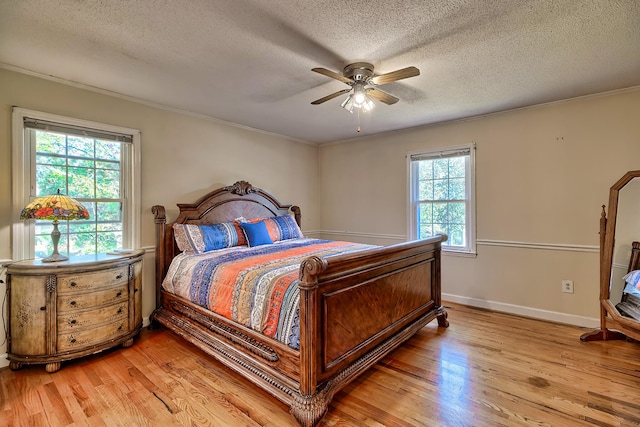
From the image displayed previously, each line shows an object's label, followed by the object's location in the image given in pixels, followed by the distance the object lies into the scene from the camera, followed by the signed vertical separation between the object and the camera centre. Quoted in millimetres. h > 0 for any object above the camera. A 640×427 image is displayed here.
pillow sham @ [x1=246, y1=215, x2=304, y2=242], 3766 -221
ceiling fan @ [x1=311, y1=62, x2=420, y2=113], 2289 +970
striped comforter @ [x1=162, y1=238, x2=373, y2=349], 1914 -555
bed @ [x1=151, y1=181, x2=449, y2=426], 1749 -749
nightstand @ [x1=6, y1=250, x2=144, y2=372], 2248 -771
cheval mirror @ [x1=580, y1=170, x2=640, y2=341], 2641 -387
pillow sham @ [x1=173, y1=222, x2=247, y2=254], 3119 -286
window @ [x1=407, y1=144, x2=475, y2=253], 3785 +195
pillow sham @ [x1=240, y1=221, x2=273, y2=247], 3467 -273
